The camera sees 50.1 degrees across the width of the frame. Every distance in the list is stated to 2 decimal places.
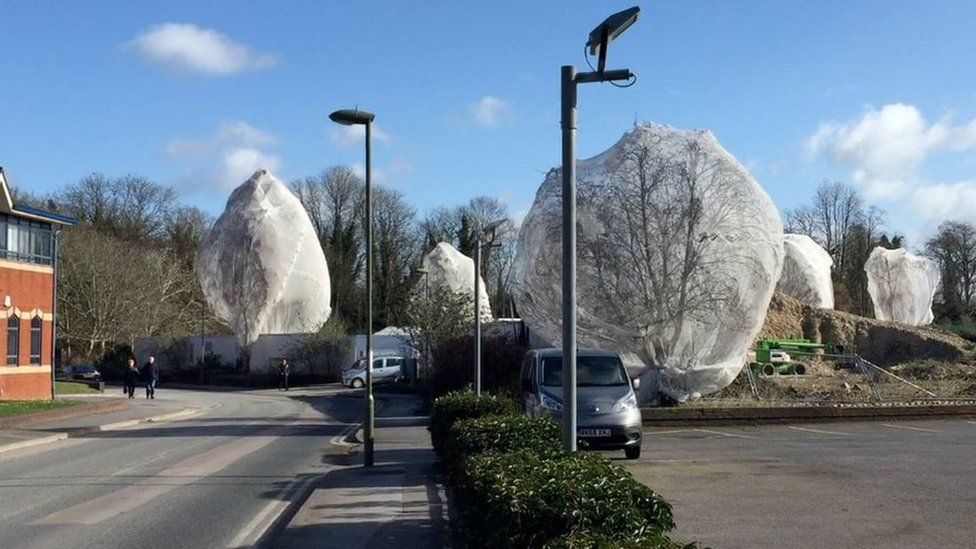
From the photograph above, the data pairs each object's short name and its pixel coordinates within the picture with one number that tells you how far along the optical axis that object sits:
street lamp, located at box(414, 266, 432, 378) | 40.34
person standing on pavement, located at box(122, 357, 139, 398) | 45.03
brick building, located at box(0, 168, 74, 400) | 37.53
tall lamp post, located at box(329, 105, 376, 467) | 17.62
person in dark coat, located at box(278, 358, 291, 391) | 55.72
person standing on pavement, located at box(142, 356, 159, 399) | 44.16
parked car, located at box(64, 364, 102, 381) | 56.47
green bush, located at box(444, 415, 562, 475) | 9.73
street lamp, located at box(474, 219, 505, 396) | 21.16
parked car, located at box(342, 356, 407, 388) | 53.78
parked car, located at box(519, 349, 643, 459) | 17.08
